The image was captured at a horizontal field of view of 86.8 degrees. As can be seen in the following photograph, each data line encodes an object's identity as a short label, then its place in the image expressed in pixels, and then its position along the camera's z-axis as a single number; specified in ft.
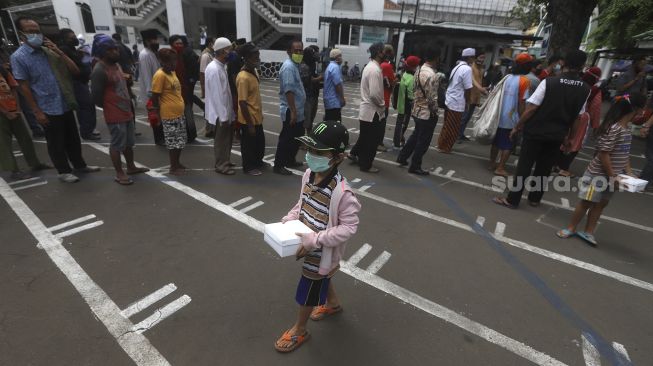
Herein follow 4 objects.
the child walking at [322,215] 6.70
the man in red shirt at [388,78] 22.41
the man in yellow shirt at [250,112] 15.71
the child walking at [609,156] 11.43
